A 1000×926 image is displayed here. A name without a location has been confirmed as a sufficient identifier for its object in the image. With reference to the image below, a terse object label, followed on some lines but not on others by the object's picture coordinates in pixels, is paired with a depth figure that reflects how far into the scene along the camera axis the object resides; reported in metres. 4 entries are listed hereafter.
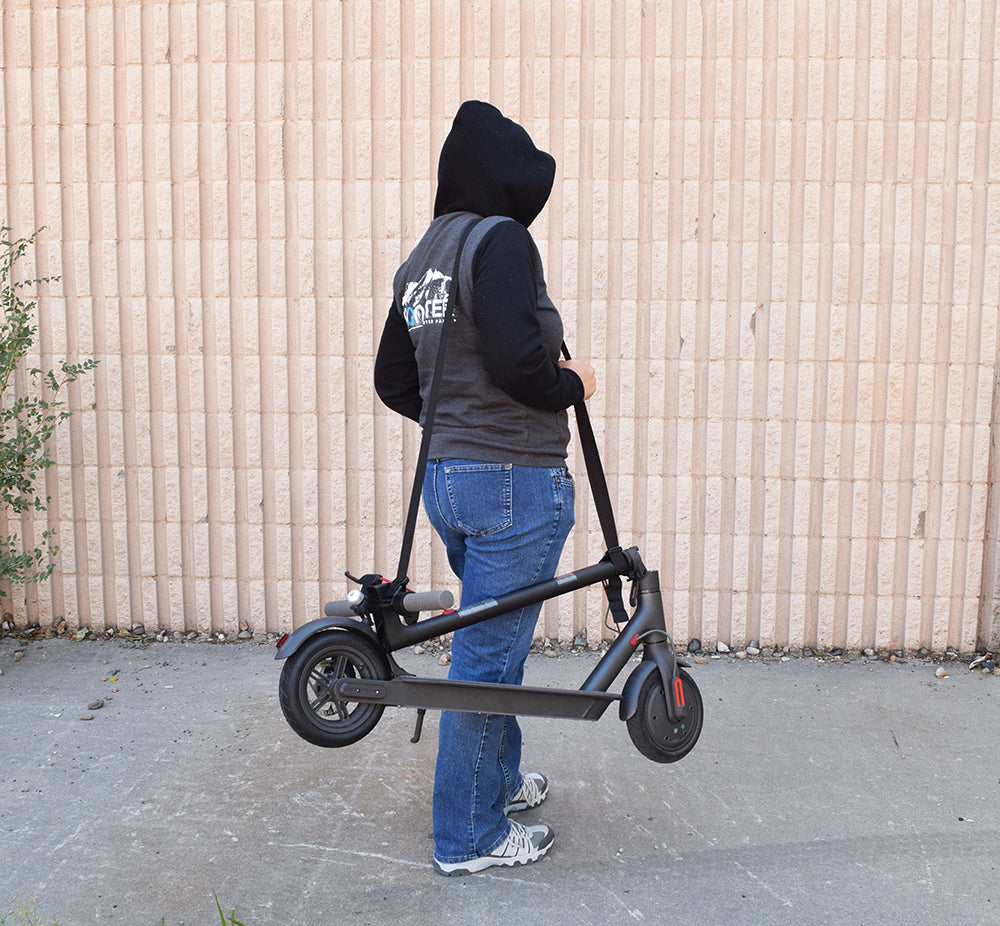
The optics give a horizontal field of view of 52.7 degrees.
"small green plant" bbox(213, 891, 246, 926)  2.46
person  2.43
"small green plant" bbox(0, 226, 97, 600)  4.18
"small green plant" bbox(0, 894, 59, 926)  2.53
